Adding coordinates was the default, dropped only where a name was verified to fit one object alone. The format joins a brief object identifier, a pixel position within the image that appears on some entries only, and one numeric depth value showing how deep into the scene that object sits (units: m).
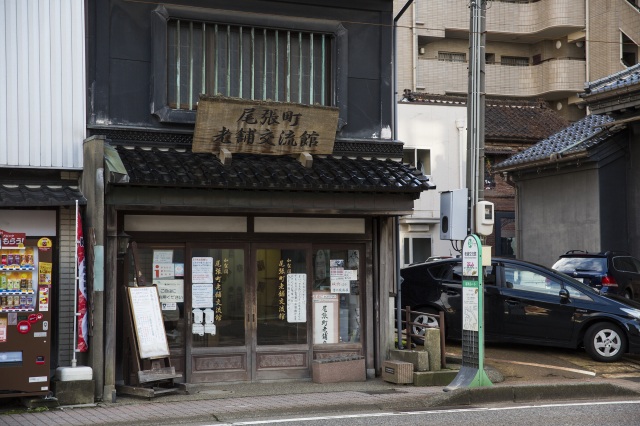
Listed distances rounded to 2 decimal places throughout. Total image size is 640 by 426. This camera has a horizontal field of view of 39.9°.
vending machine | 12.01
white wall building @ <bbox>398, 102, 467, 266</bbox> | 34.03
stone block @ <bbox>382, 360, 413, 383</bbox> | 14.29
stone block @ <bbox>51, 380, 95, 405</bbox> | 12.41
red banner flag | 12.90
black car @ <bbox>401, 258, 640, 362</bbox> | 16.36
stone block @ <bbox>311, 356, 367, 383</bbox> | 14.40
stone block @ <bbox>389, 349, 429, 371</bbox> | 14.48
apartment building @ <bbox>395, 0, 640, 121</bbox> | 40.00
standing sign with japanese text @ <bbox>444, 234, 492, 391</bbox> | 13.48
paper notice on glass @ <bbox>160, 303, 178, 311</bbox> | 14.00
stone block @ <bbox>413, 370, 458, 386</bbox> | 14.27
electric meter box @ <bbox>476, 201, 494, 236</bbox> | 13.55
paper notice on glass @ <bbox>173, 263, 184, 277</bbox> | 14.15
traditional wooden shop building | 13.62
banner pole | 12.69
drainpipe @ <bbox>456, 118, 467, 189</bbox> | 34.19
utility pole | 13.72
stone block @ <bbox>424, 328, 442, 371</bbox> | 14.58
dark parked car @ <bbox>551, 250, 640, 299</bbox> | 21.39
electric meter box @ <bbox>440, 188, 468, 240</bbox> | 13.94
